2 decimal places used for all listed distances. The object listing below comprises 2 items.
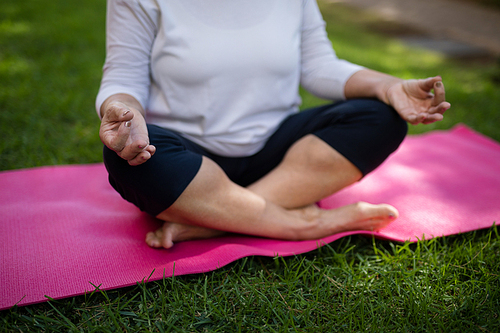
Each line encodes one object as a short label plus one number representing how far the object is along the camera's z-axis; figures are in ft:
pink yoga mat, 3.42
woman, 3.72
